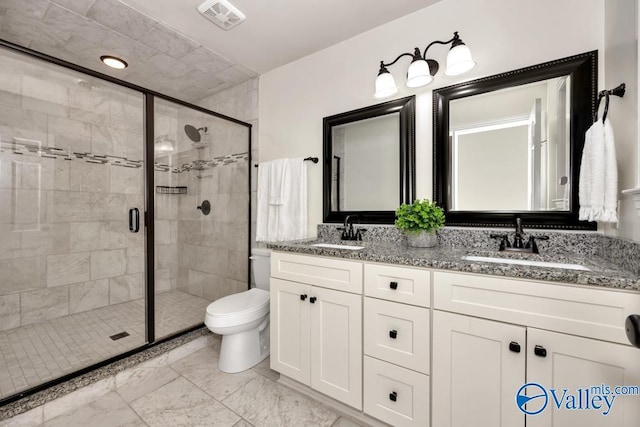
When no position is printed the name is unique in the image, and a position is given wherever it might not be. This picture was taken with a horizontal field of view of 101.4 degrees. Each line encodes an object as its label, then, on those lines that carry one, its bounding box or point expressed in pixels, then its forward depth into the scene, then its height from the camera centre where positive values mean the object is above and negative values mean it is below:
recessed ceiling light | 2.19 +1.29
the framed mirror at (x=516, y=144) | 1.25 +0.36
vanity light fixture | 1.35 +0.79
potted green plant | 1.42 -0.06
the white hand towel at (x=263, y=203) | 2.29 +0.08
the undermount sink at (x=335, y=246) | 1.51 -0.21
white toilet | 1.68 -0.77
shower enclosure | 1.90 -0.04
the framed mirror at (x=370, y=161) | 1.69 +0.35
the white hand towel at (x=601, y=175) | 1.01 +0.14
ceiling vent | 1.63 +1.29
